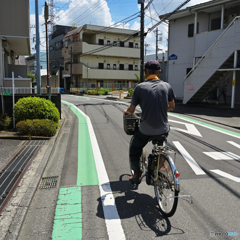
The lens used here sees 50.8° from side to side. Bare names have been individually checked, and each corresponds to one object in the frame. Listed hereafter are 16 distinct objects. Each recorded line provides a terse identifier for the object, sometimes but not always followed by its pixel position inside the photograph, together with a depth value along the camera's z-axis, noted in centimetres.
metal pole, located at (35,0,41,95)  1177
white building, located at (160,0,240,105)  1571
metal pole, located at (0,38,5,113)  1198
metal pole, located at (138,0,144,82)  1980
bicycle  315
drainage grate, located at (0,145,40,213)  404
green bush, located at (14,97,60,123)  892
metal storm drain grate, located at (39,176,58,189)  444
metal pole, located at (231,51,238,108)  1509
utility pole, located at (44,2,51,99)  1764
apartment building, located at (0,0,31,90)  1225
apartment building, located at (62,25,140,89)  4525
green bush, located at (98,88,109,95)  3779
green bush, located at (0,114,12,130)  896
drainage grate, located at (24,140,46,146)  739
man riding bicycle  346
